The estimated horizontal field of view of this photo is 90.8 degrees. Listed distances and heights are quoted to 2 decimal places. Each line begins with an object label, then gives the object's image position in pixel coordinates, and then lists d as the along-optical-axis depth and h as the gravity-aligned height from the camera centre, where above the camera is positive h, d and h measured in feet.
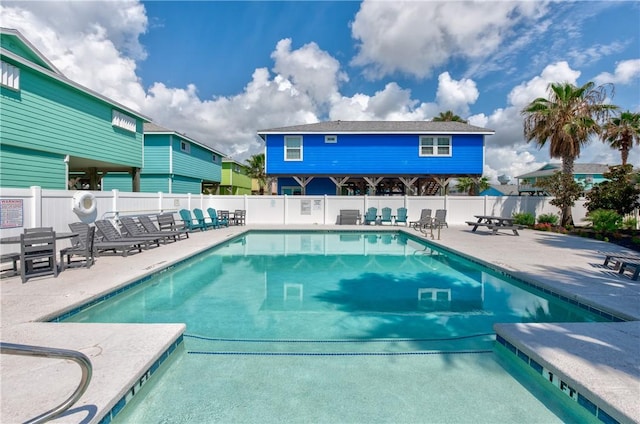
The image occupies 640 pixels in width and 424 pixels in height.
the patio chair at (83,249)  24.71 -3.00
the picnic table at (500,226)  46.55 -2.17
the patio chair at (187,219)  49.39 -1.17
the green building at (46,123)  31.94 +10.73
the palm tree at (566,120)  53.42 +15.92
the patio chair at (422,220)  54.87 -1.48
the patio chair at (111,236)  30.86 -2.44
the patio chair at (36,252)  20.53 -2.75
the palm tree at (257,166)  140.87 +20.50
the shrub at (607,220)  45.37 -1.23
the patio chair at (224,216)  59.62 -0.86
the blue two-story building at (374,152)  67.00 +12.80
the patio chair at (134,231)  34.42 -2.19
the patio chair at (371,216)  62.49 -0.88
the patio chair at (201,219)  53.78 -1.25
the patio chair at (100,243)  28.02 -2.94
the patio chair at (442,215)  60.23 -0.76
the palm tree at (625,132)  71.66 +18.09
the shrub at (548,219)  59.04 -1.40
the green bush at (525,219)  59.05 -1.42
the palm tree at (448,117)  134.41 +40.85
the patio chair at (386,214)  61.93 -0.48
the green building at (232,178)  117.29 +13.25
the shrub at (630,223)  48.37 -1.77
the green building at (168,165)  69.56 +10.98
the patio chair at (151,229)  37.25 -2.19
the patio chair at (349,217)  63.69 -1.09
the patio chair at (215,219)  56.38 -1.33
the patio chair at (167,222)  43.21 -1.45
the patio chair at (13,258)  20.74 -3.13
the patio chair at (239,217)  62.67 -1.08
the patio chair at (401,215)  60.75 -0.76
